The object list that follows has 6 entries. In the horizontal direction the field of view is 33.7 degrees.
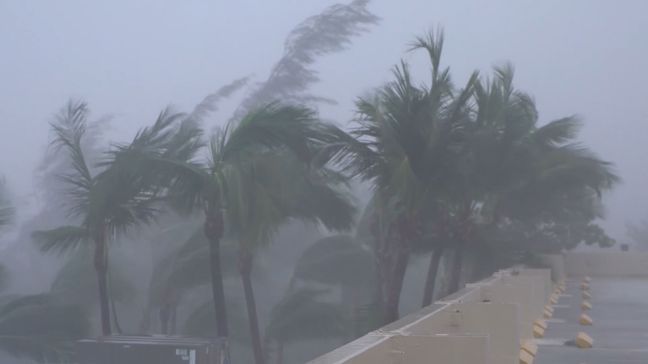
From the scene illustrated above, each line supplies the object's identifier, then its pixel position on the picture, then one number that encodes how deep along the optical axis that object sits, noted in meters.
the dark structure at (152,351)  14.47
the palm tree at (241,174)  17.31
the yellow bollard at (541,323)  17.29
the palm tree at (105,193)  18.12
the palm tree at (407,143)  18.31
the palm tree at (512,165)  20.05
